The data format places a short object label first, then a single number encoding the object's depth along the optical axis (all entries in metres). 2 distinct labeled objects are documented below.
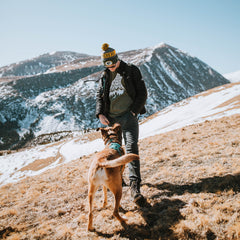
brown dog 3.34
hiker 4.56
